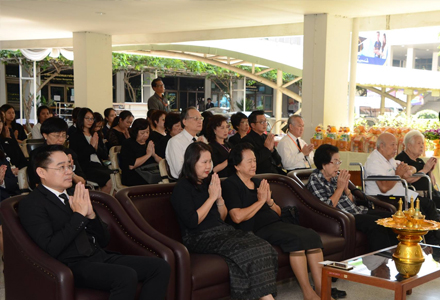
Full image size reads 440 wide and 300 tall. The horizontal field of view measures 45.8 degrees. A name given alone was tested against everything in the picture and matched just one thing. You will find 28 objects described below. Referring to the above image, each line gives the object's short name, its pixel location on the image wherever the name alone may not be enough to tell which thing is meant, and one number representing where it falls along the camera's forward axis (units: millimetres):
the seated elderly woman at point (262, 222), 3723
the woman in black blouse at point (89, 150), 5736
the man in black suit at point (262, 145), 5527
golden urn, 3334
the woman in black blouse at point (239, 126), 6039
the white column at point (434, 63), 29092
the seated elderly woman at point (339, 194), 4352
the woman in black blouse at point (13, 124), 7641
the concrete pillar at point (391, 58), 28203
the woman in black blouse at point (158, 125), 6254
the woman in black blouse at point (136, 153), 5555
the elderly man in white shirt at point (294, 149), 5816
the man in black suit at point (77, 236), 2801
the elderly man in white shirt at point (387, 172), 5176
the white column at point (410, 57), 27228
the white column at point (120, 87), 28156
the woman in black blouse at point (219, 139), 5125
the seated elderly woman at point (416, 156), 5505
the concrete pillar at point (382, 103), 18125
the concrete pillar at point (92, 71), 11469
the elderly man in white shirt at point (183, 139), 4863
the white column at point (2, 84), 23719
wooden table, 3035
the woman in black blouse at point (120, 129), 6852
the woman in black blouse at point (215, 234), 3359
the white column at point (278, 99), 16017
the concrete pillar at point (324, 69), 8547
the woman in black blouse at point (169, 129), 5861
